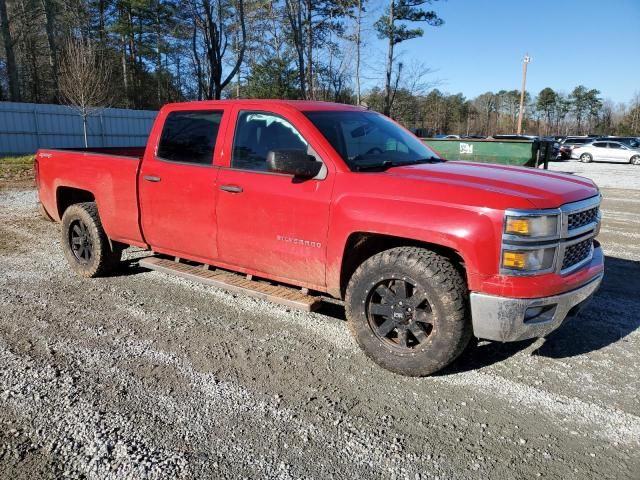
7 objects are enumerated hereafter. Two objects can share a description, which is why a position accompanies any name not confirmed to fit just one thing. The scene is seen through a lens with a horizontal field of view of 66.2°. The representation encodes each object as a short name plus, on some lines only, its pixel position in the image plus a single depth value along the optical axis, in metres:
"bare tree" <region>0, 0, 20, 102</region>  27.48
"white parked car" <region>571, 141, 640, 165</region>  29.84
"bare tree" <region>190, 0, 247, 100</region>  25.31
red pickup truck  3.07
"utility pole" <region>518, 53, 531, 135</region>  44.31
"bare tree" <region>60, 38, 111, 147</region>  21.03
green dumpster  12.55
